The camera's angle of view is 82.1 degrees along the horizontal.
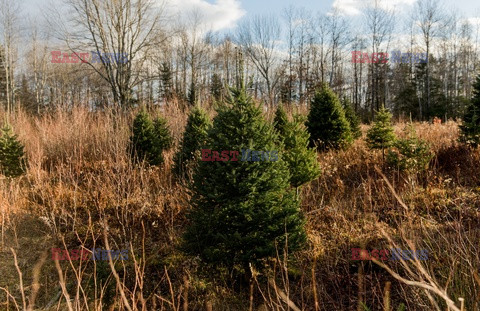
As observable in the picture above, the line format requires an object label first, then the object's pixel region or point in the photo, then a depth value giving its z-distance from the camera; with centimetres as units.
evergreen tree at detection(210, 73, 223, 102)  2712
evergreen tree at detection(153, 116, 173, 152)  923
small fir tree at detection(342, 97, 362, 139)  1017
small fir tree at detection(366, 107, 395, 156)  732
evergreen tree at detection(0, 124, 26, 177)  816
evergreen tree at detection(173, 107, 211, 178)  663
